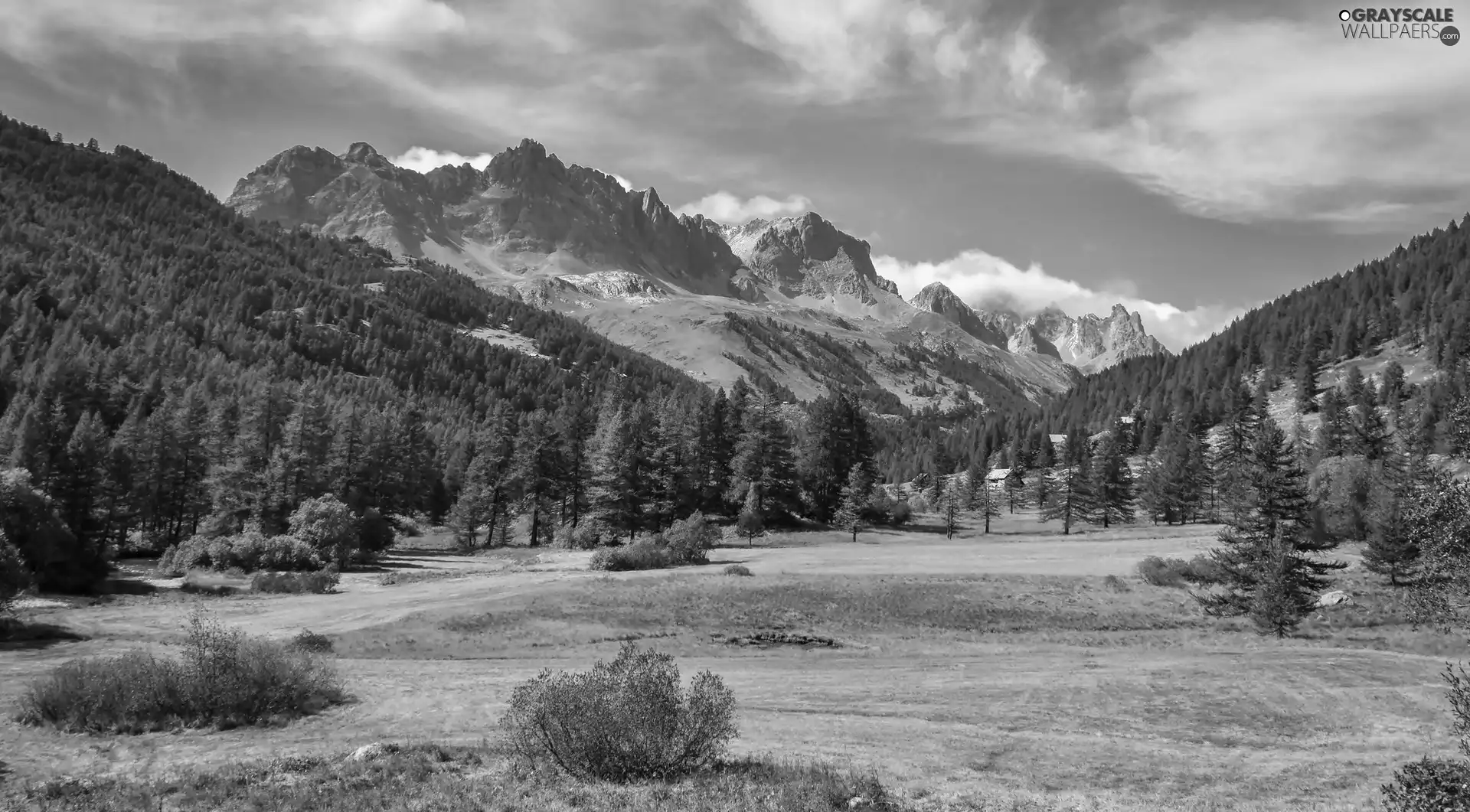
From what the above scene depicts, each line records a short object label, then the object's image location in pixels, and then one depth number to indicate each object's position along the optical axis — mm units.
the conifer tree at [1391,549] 44594
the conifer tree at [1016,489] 123450
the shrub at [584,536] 66188
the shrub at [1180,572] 45469
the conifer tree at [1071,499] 88062
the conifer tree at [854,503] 73688
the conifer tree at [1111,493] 90812
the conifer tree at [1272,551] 37500
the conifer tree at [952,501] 82688
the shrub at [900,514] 84938
